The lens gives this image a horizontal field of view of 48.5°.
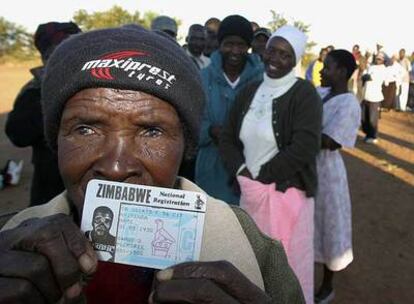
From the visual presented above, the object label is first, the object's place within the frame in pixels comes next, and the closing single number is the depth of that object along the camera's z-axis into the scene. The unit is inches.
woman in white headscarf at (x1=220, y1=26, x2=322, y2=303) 119.5
